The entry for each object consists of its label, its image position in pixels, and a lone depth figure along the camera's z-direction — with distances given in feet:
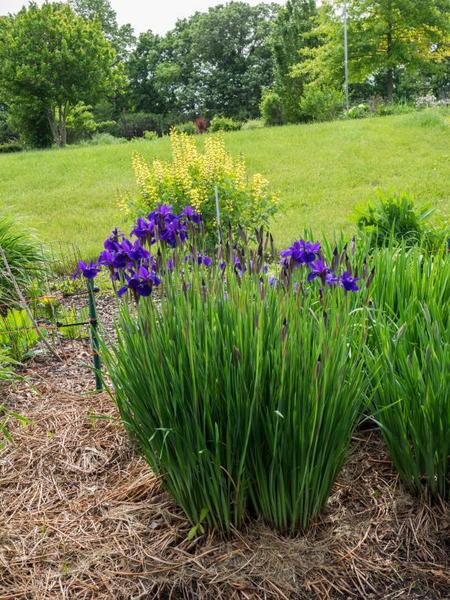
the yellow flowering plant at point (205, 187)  17.65
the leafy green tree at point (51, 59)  73.36
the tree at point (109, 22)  151.64
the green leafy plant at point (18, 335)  11.83
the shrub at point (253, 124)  86.75
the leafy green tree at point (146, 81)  141.90
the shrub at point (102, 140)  78.46
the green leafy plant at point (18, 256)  15.26
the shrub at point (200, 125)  73.87
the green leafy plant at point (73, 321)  13.24
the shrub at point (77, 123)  89.92
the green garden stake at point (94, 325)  9.65
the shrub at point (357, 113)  65.10
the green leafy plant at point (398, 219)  15.15
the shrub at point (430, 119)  45.24
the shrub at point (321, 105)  67.97
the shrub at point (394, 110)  62.73
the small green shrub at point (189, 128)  81.64
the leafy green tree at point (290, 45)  77.30
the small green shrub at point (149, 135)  69.77
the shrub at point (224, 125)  75.00
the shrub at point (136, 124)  125.18
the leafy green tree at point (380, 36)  74.64
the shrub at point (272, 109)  79.77
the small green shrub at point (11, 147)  89.73
